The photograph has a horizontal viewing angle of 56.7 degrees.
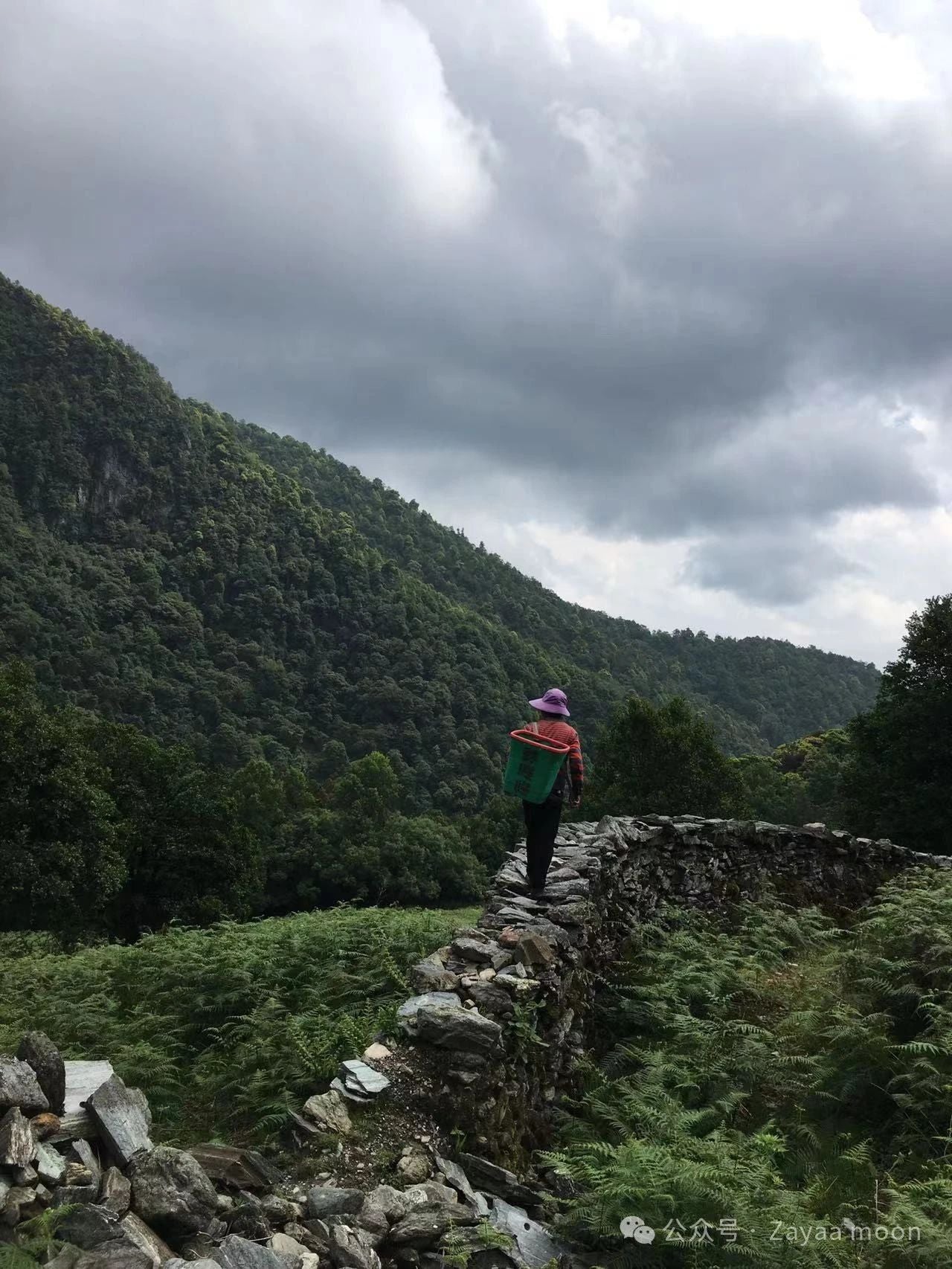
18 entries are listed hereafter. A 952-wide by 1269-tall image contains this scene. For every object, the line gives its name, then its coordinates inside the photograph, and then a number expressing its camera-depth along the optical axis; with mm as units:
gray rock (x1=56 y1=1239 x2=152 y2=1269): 3375
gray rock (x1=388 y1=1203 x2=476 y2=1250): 4109
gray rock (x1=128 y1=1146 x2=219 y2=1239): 3773
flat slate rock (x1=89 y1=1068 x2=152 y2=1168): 4152
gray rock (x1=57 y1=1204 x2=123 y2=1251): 3543
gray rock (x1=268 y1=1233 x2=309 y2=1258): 3748
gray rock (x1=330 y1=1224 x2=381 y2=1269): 3814
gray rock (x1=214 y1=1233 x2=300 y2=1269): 3555
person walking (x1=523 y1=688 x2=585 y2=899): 8312
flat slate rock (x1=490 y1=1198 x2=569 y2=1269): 4449
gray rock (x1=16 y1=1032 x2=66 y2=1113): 4387
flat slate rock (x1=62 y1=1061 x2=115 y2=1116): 4445
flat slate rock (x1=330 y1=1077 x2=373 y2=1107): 5180
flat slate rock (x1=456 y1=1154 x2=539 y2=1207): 5012
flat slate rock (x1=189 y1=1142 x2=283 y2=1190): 4207
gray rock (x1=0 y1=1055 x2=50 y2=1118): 4133
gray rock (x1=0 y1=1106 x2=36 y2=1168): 3758
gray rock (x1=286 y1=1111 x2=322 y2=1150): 4761
